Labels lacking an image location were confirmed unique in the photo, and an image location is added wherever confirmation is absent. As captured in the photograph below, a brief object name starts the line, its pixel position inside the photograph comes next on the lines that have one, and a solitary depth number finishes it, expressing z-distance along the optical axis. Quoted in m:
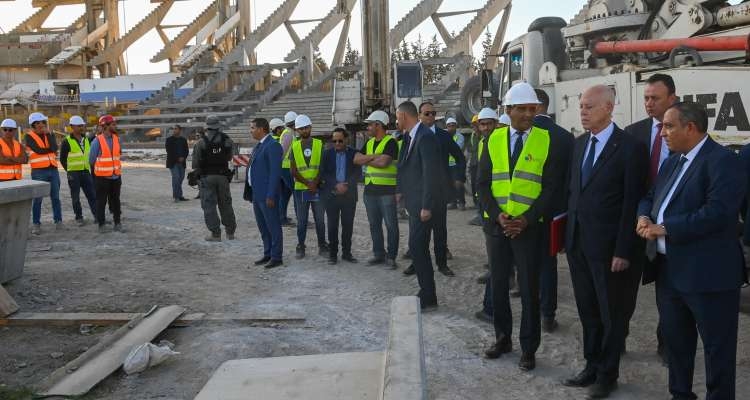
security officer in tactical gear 9.95
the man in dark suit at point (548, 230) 4.76
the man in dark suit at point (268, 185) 8.34
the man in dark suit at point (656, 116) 4.79
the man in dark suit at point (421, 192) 6.25
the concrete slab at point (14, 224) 7.30
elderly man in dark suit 4.12
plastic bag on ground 4.98
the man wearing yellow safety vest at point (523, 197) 4.71
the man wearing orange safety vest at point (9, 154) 10.57
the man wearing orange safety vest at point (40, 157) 11.16
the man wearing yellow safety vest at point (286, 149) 10.78
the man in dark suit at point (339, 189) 8.52
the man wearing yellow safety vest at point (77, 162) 11.77
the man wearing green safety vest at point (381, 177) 8.15
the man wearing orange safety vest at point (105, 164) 10.62
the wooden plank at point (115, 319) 6.04
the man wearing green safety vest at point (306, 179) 8.74
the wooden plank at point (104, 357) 4.69
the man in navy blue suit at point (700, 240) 3.57
